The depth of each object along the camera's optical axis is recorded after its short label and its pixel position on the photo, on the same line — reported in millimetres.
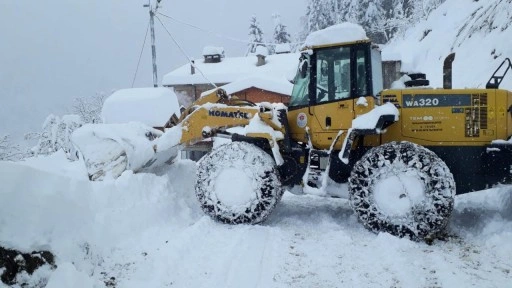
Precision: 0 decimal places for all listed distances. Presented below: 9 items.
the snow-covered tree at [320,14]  39125
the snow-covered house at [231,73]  23594
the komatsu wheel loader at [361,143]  5375
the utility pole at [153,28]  15353
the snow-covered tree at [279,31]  47469
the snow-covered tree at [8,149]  26300
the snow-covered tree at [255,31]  46906
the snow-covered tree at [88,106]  40838
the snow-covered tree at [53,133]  25141
